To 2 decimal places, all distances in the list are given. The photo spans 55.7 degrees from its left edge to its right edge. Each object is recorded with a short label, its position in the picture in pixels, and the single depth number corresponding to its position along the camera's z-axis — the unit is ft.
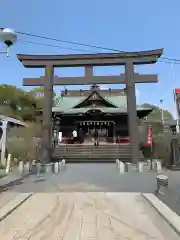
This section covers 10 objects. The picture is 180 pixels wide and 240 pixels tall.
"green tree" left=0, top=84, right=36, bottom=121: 97.49
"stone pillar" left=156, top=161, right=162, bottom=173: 32.95
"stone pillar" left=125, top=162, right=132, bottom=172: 33.68
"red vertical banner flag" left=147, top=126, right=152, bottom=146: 37.53
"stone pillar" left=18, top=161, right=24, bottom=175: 31.15
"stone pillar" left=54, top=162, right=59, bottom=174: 32.69
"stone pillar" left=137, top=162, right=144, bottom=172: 32.91
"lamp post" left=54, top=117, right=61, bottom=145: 64.93
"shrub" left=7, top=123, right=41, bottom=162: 41.31
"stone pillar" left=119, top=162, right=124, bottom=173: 31.92
